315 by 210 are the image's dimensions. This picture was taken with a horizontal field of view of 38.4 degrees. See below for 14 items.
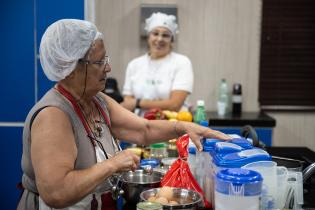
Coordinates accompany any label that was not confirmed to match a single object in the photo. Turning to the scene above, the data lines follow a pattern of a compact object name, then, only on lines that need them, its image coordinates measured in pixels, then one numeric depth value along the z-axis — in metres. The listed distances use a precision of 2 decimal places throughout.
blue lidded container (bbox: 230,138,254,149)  1.81
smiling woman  3.80
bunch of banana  3.13
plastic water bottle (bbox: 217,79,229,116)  4.71
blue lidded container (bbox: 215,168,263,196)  1.43
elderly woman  1.68
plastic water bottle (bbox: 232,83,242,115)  4.76
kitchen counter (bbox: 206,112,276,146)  4.44
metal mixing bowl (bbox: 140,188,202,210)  1.73
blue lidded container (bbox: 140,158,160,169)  2.25
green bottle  3.34
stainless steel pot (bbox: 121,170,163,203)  1.92
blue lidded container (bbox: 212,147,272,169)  1.61
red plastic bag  1.88
